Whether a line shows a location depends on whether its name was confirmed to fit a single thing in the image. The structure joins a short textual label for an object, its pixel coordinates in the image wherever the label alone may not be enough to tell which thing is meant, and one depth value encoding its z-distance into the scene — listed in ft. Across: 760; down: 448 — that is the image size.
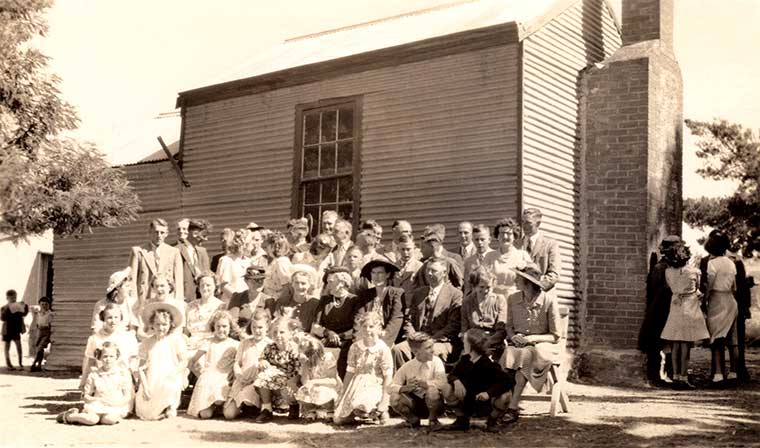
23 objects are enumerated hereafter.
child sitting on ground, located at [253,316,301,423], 27.81
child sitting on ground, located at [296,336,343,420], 27.53
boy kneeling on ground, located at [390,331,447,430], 25.55
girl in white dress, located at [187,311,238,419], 28.48
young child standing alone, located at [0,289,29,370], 60.48
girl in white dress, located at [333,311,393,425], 26.61
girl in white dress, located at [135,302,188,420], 28.32
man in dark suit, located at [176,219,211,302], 36.29
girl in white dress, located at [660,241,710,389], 33.81
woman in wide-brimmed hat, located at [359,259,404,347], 28.50
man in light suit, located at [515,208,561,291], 30.99
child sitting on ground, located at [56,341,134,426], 27.20
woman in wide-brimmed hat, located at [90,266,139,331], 30.83
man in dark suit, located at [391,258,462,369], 28.12
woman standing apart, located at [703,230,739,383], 34.65
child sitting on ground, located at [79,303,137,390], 29.48
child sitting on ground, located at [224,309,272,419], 28.25
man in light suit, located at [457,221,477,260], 31.91
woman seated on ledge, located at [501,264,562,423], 26.68
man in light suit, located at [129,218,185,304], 34.86
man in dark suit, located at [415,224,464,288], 29.91
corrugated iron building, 39.17
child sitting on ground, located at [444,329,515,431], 25.12
